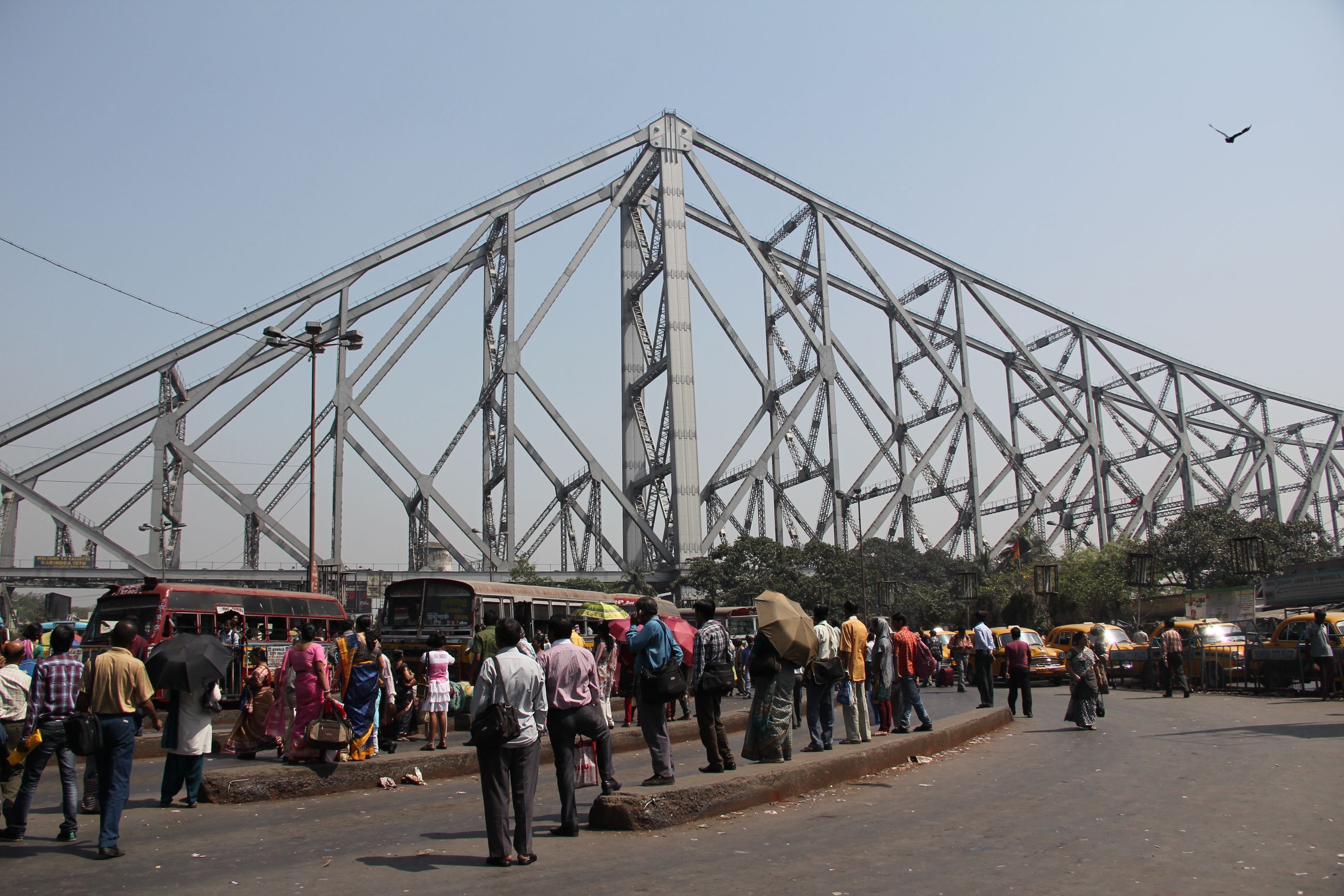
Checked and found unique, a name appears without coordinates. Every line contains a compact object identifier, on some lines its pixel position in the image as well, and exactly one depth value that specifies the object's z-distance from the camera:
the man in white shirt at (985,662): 16.25
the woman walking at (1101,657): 15.92
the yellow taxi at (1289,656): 19.69
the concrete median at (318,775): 9.35
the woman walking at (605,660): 12.16
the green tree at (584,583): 57.72
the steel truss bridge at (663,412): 52.09
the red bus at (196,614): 20.31
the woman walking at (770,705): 9.23
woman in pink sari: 10.17
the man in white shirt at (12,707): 7.70
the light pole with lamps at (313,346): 25.28
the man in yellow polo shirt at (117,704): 7.24
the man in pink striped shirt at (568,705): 7.27
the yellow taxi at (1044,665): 25.41
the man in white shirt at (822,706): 10.23
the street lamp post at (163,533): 46.12
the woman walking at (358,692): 10.80
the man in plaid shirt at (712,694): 8.74
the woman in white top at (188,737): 8.66
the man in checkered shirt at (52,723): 7.59
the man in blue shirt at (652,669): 8.25
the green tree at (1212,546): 62.00
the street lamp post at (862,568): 52.09
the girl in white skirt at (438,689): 12.53
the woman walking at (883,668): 12.34
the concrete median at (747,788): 7.57
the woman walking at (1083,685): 14.24
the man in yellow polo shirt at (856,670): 11.28
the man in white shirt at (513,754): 6.62
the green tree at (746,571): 55.16
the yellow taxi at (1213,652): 21.75
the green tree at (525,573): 54.78
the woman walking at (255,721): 12.20
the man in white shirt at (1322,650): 17.95
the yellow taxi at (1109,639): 24.84
